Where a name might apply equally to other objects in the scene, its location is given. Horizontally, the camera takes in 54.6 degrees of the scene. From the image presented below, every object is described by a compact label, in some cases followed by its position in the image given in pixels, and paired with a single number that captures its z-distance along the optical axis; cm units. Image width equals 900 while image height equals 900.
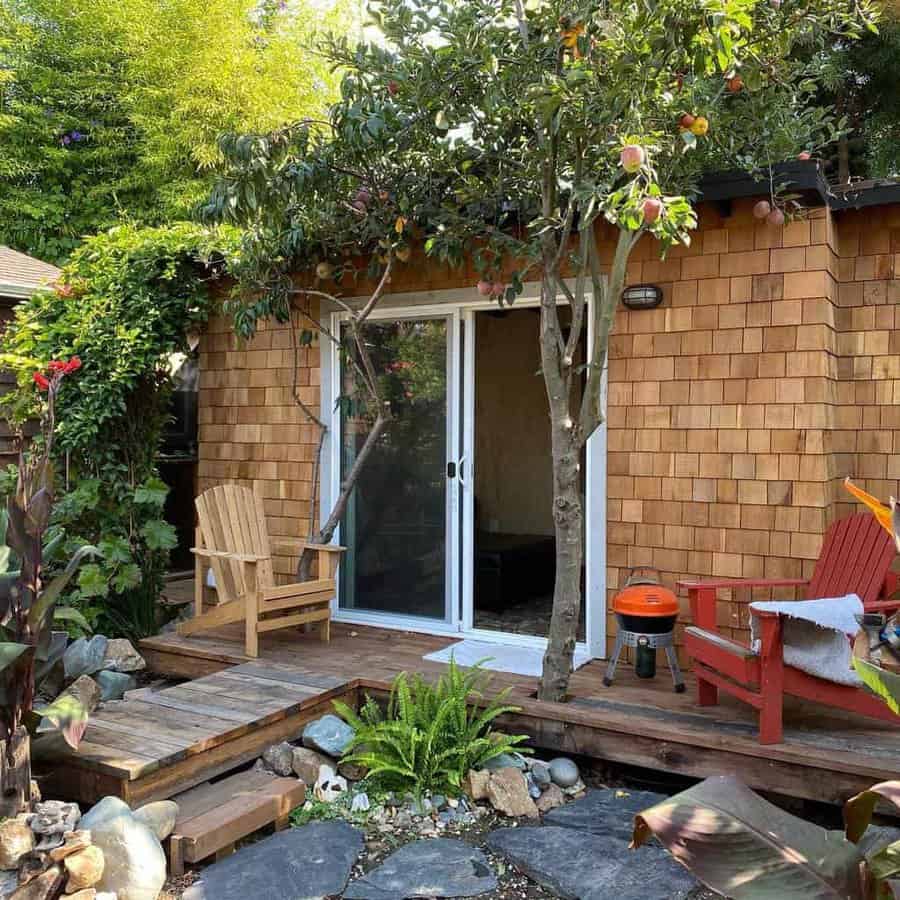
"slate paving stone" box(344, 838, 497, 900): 279
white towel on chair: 322
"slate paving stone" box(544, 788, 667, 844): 322
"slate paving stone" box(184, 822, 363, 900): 278
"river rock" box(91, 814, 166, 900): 273
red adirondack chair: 329
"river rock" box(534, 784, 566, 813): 345
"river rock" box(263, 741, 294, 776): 359
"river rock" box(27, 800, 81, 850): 271
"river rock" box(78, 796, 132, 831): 283
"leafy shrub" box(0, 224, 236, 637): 532
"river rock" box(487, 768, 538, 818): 338
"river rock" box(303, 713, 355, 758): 366
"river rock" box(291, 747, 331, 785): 355
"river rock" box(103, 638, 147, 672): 493
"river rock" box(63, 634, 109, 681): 421
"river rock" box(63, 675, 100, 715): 354
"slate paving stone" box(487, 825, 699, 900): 281
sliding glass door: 515
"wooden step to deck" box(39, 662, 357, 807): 318
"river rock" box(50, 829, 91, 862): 265
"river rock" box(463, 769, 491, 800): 345
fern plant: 345
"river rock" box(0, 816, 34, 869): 265
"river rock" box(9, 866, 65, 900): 258
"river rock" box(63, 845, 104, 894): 264
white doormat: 450
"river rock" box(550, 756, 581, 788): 359
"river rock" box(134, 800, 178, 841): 294
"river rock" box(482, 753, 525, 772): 358
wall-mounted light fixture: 448
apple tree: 332
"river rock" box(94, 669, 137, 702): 453
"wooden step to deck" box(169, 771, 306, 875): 295
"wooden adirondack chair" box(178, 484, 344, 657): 454
